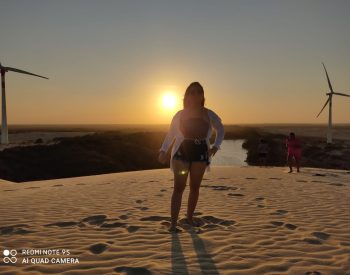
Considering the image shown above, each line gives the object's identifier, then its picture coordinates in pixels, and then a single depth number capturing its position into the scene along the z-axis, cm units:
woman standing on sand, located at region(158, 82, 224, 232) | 619
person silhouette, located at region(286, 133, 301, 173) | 1844
